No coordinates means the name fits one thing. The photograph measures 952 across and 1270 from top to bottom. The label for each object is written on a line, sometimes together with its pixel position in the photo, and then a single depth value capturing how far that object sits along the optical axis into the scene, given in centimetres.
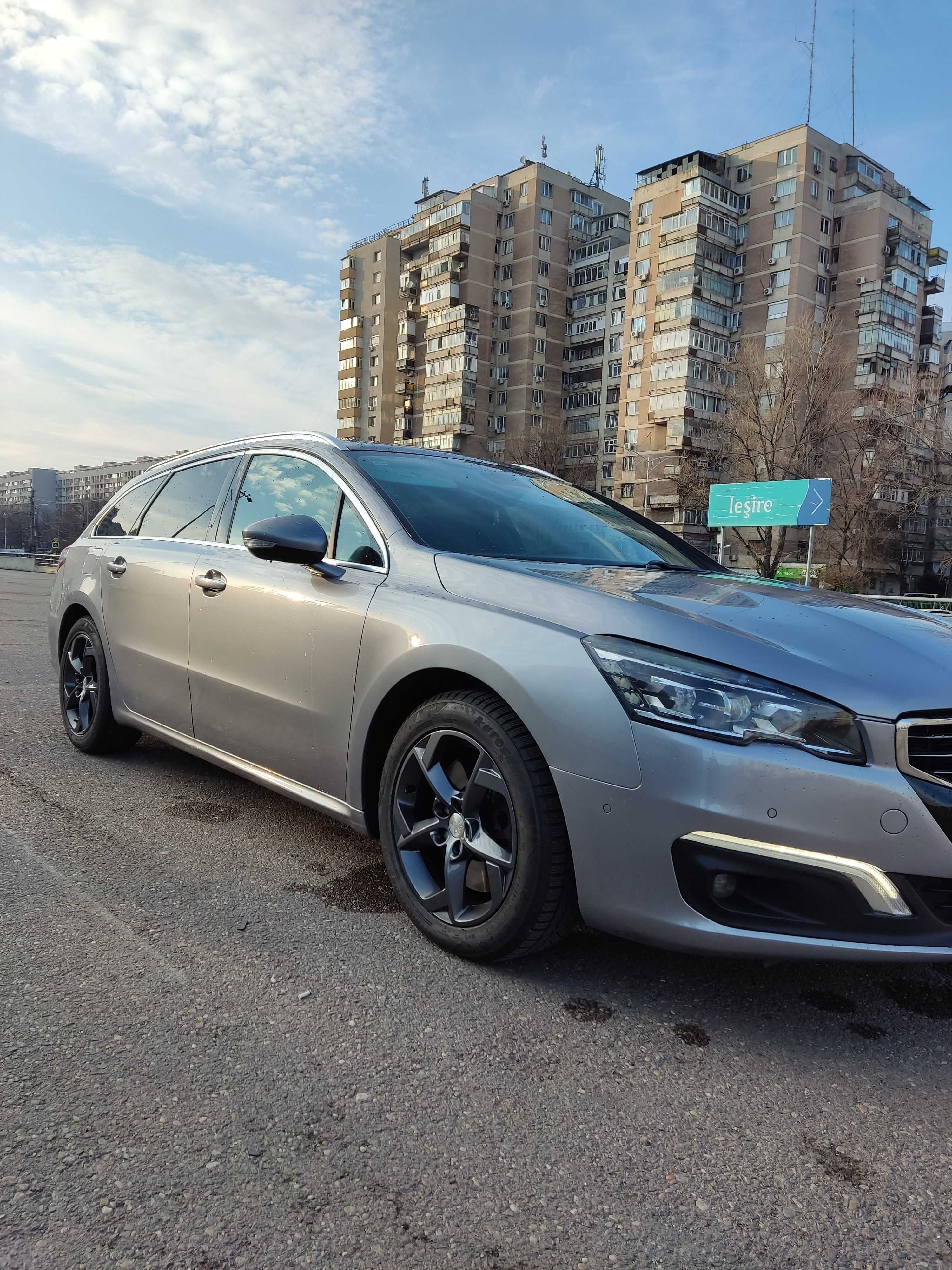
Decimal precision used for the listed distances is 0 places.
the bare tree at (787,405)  4134
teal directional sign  3497
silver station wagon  186
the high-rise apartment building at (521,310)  7138
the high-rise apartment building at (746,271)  5797
